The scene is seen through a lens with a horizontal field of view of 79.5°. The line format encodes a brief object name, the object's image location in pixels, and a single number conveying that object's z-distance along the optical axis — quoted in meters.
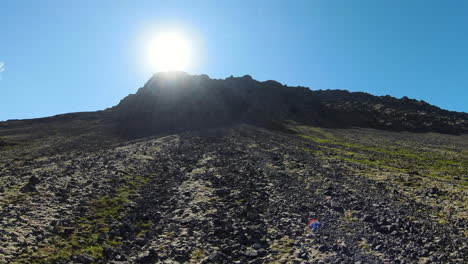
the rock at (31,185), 28.23
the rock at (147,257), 16.72
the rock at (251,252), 16.96
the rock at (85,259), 16.28
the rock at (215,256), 16.61
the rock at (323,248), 16.88
